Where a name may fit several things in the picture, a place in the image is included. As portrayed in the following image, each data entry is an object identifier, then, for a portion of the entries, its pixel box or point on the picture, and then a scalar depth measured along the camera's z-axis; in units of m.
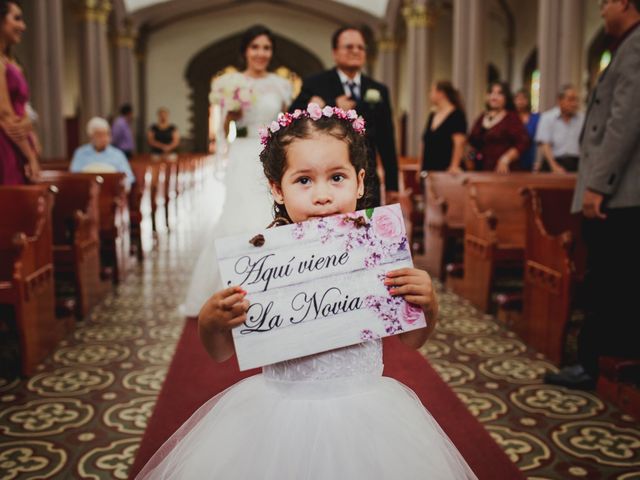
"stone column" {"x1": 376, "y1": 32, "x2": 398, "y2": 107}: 21.08
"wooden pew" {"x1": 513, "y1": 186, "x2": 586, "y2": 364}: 3.87
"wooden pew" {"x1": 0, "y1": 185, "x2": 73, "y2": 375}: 3.65
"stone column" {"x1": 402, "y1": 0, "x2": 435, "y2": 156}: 16.45
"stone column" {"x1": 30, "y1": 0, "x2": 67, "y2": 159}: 12.15
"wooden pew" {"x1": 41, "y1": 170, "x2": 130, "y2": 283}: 6.29
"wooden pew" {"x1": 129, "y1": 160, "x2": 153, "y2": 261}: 7.76
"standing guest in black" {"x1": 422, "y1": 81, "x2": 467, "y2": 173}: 7.02
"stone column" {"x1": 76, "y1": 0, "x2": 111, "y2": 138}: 16.06
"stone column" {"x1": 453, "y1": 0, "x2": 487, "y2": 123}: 12.53
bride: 4.59
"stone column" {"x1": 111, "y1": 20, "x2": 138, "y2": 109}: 20.97
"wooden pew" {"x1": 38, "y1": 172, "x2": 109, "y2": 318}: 4.95
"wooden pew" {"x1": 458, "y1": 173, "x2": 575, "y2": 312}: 5.22
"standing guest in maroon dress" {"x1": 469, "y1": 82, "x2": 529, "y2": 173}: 6.71
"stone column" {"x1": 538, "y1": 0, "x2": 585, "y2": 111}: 9.17
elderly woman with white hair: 7.68
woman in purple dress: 4.29
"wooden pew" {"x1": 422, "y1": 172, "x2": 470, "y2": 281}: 6.33
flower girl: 1.46
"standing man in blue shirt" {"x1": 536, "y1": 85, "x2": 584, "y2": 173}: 7.55
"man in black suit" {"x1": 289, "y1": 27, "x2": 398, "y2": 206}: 3.87
